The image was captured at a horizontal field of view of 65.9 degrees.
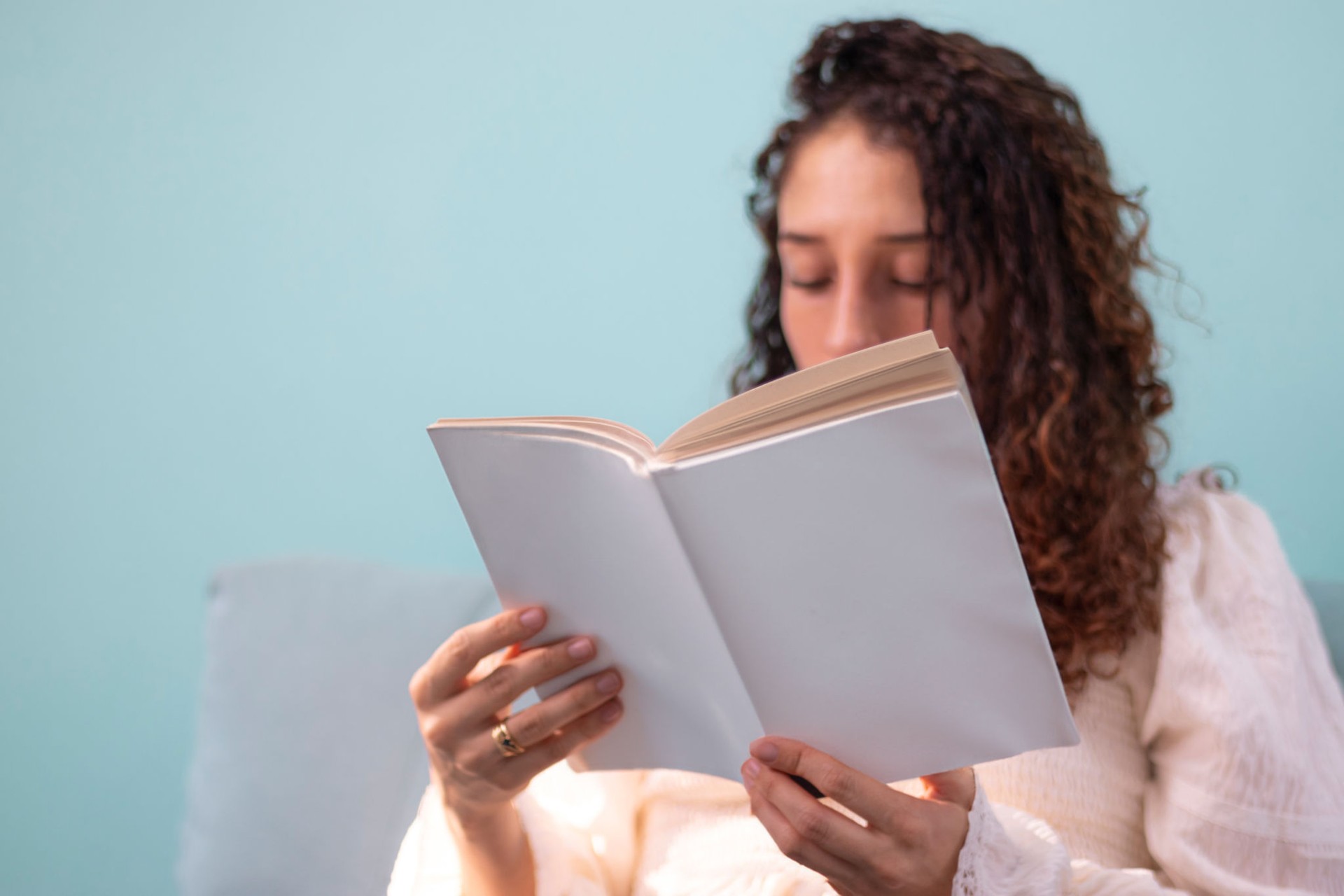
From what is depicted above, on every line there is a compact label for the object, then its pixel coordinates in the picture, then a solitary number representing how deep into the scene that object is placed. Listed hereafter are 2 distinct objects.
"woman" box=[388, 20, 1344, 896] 0.96
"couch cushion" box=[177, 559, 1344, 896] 1.23
